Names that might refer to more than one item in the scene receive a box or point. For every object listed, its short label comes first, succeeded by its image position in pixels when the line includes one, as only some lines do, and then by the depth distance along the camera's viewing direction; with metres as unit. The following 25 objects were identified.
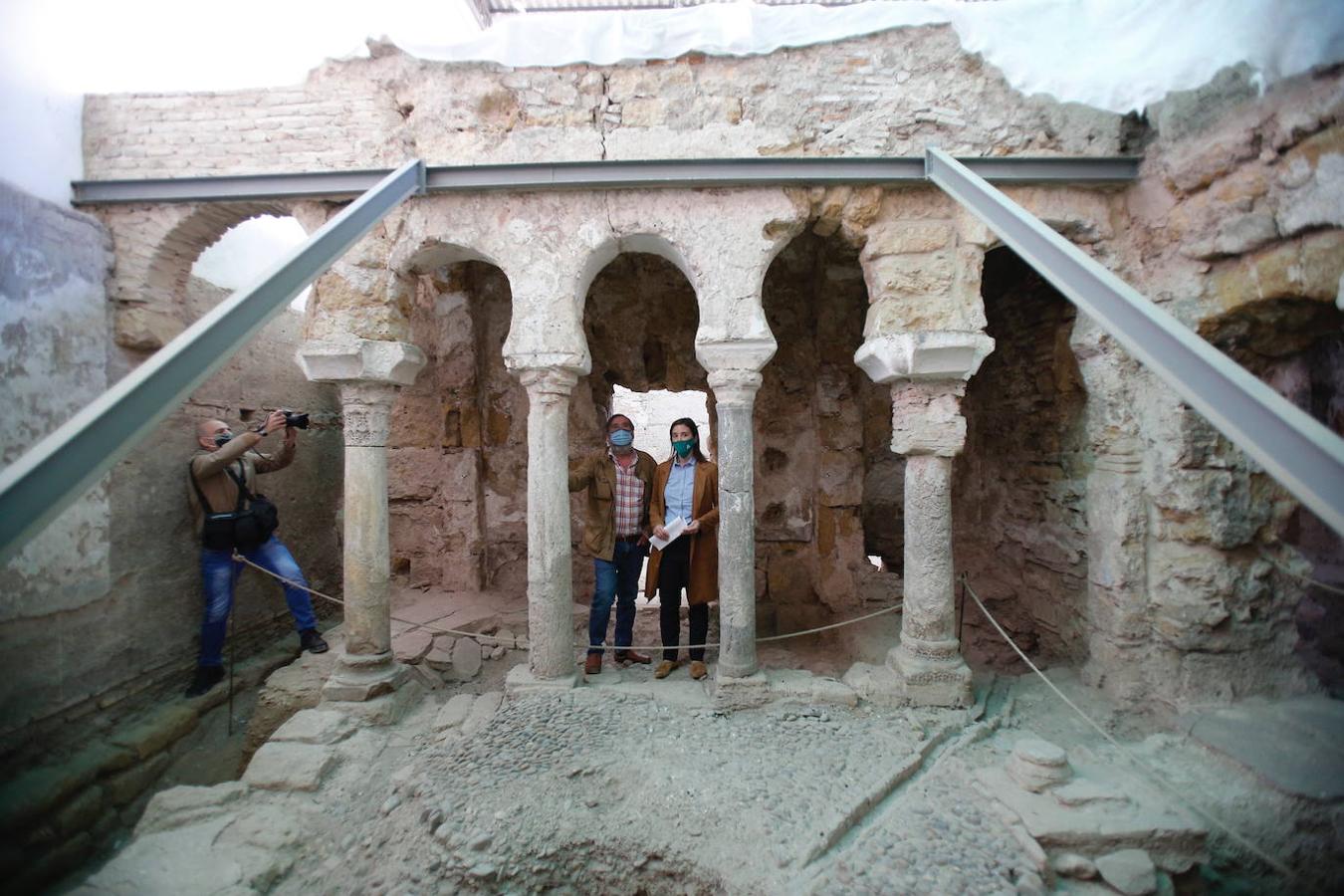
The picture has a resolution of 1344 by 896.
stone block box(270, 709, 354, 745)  3.65
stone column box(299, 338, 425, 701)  4.09
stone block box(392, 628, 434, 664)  5.01
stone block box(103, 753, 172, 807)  3.94
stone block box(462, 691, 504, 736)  3.69
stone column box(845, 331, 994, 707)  3.82
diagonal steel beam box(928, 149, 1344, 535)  1.56
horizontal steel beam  3.79
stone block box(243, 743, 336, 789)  3.29
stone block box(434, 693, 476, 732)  3.85
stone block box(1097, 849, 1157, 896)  2.49
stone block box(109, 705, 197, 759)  4.13
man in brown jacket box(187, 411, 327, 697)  4.49
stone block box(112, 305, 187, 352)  4.27
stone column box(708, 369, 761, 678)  4.00
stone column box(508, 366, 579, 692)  4.08
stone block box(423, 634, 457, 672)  5.06
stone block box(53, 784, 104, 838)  3.61
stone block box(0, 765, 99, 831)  3.41
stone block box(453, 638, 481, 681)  5.08
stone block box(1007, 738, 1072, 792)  2.97
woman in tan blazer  4.44
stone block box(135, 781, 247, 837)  2.98
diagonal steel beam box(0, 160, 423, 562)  1.67
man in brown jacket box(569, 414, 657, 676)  4.48
